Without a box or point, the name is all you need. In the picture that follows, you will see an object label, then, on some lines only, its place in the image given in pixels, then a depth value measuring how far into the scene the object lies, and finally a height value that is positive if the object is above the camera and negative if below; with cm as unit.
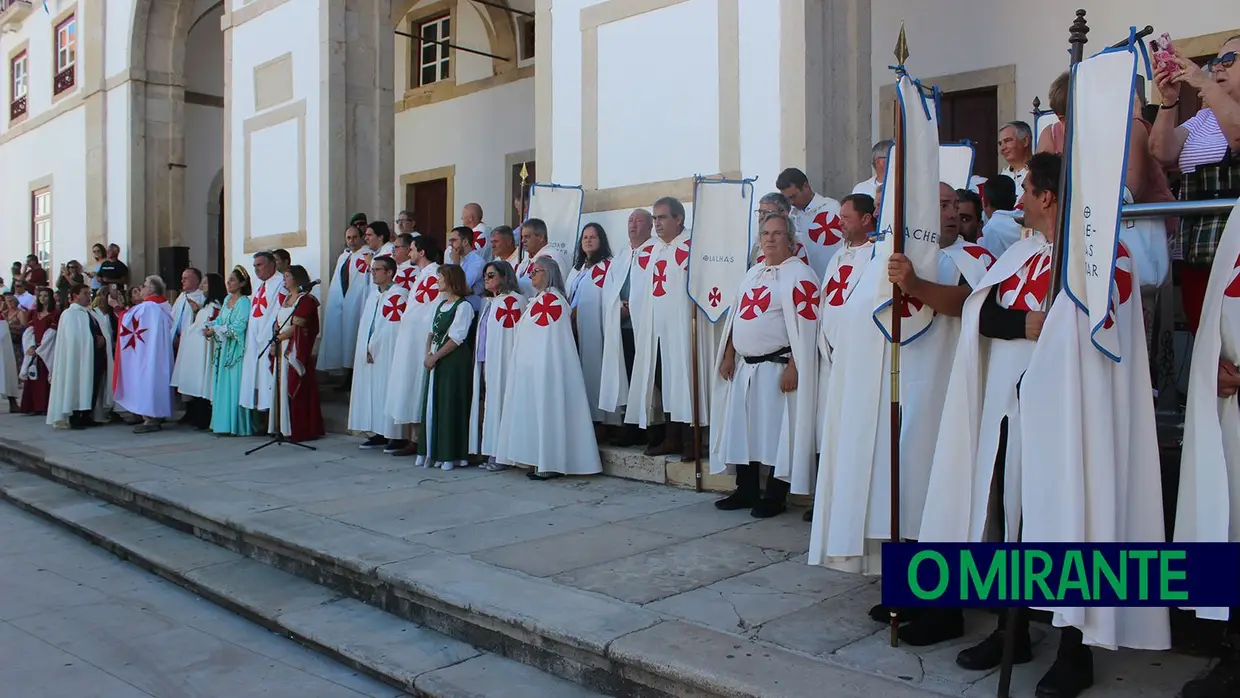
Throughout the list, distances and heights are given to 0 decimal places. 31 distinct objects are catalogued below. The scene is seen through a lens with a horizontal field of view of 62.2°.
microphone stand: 928 -32
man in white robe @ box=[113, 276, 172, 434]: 1070 -14
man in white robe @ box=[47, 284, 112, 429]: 1107 -22
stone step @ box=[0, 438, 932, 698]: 340 -107
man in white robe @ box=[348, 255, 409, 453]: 874 -11
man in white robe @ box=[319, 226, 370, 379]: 1037 +41
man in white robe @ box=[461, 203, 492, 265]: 936 +107
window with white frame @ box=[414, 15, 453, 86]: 1568 +456
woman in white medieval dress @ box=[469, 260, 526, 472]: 755 +6
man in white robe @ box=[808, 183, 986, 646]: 394 -33
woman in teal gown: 1003 -12
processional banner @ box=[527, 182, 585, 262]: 827 +111
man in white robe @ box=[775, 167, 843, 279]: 642 +79
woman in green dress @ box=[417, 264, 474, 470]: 777 -25
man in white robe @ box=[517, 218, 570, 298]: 793 +78
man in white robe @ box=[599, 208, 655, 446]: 732 +22
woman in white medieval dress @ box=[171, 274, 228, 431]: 1045 -15
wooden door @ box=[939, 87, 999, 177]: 943 +207
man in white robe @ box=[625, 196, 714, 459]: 680 +1
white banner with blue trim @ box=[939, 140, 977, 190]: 587 +104
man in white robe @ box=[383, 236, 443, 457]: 821 -4
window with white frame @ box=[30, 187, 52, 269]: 1831 +225
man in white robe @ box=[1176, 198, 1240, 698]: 309 -28
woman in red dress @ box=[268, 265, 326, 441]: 934 -17
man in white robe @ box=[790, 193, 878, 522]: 474 +34
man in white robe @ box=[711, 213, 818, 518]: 565 -10
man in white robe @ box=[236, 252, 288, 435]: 964 +9
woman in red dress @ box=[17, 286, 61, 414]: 1223 -13
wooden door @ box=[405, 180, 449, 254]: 1584 +221
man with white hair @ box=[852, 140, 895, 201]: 589 +106
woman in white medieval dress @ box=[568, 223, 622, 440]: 771 +28
